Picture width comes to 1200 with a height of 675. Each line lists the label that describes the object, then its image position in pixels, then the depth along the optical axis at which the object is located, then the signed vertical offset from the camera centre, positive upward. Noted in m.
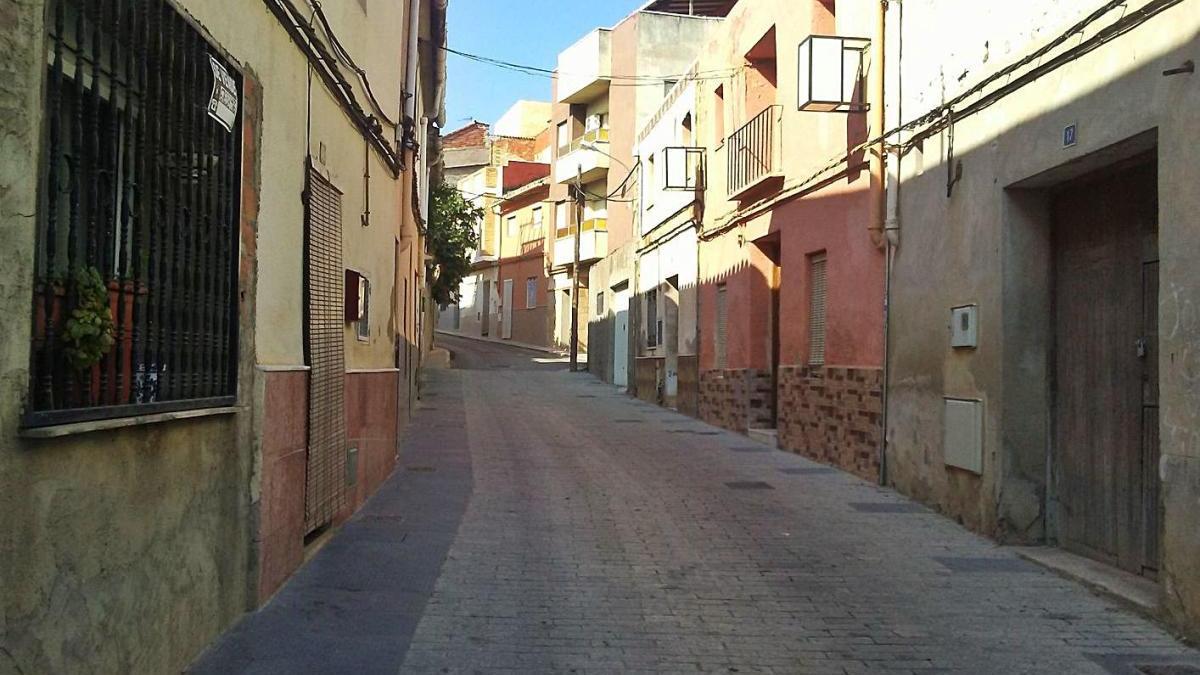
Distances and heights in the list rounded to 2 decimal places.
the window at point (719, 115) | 17.09 +3.95
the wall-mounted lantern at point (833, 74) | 10.71 +2.91
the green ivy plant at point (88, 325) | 3.48 +0.08
